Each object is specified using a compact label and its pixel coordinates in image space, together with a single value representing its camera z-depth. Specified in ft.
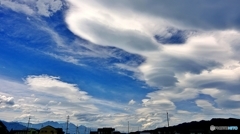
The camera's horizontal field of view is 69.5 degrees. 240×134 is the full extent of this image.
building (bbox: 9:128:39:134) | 331.49
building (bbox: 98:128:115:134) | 320.90
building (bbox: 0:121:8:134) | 284.92
